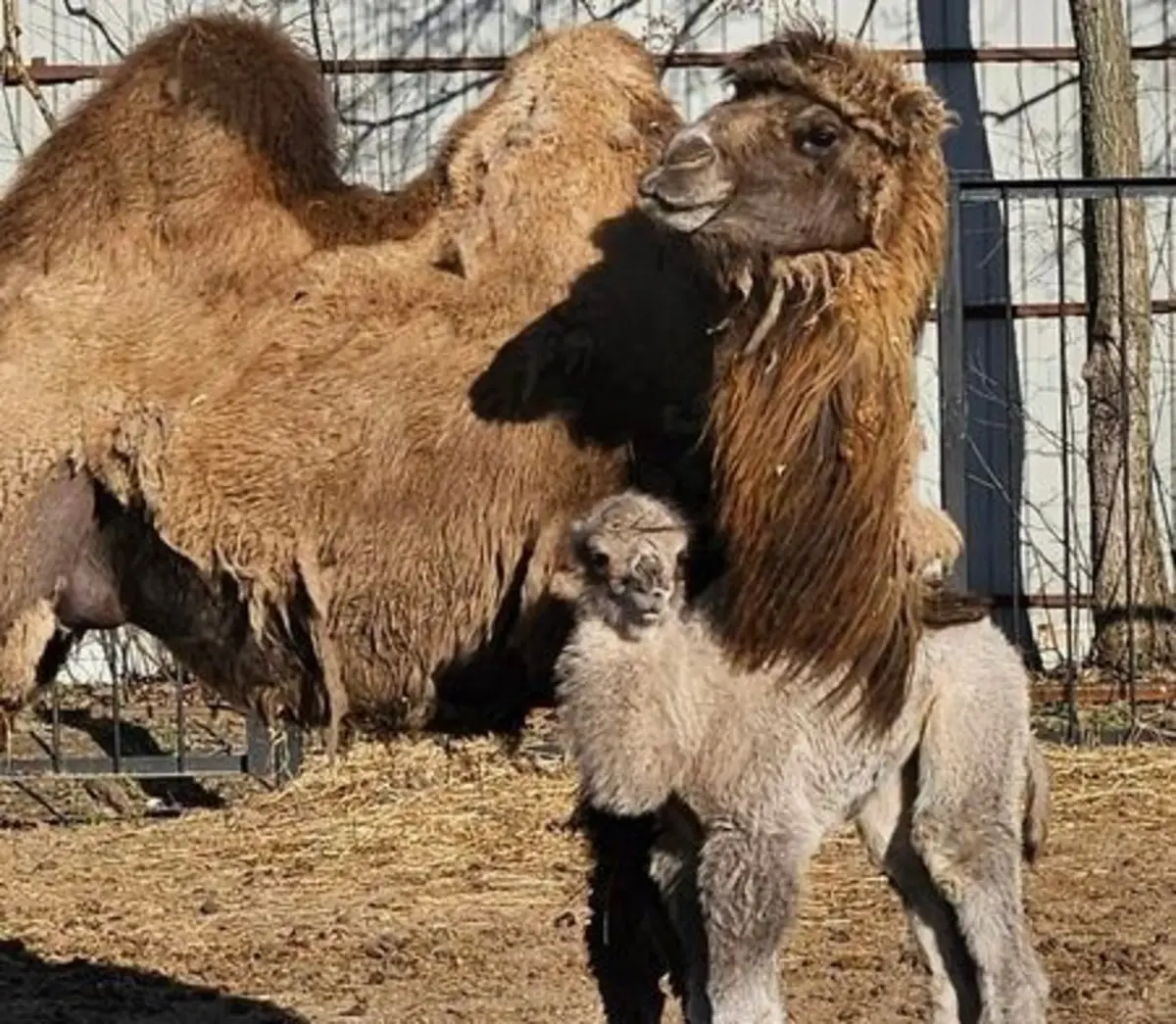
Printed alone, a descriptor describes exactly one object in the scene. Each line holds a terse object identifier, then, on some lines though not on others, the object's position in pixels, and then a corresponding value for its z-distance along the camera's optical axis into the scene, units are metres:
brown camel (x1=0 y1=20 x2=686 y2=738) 8.77
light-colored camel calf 8.34
